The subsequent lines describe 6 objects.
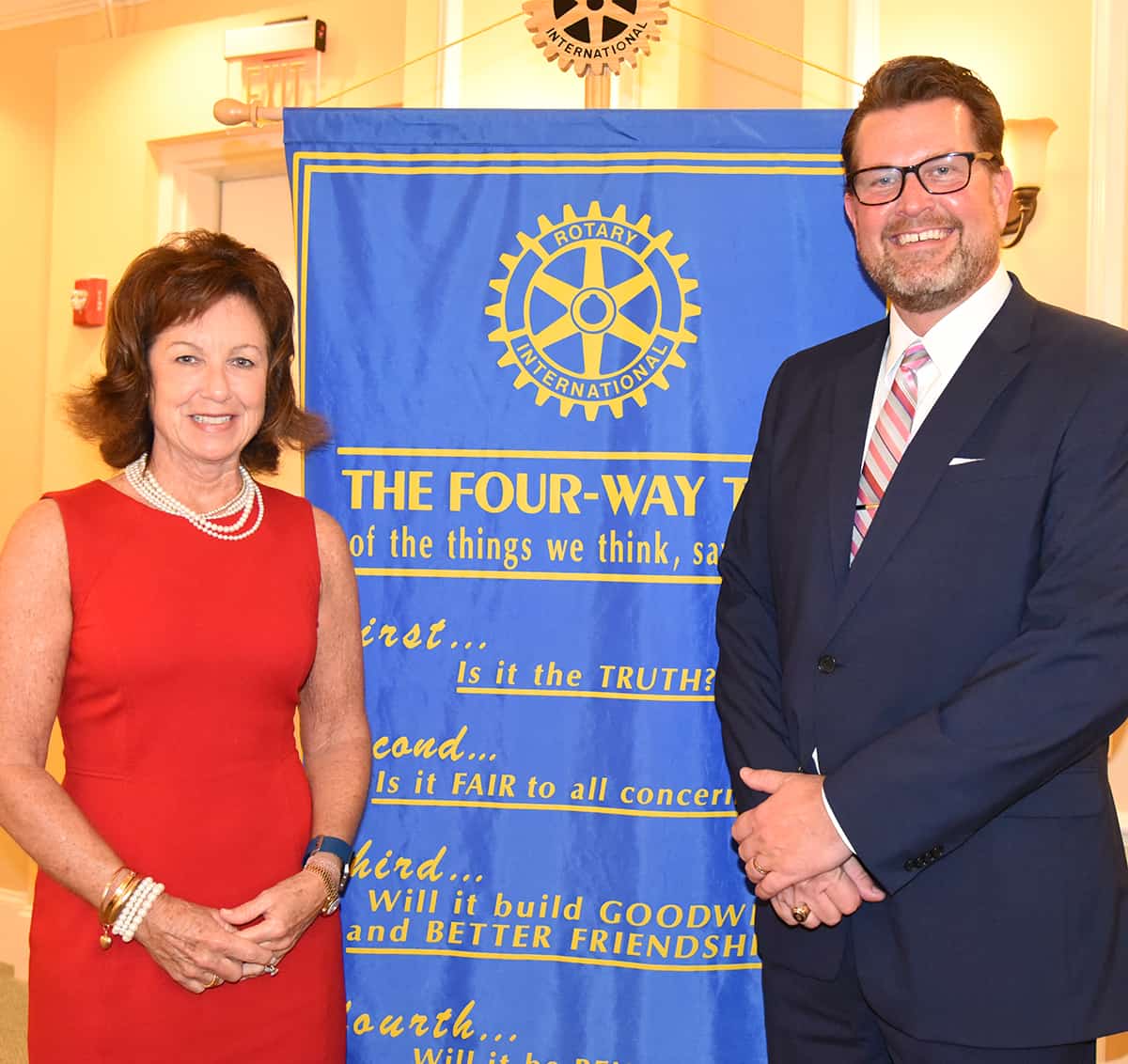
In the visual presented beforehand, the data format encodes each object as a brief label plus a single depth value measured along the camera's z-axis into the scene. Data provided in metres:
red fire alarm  4.14
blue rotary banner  2.12
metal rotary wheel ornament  2.19
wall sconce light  2.93
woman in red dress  1.61
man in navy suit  1.51
